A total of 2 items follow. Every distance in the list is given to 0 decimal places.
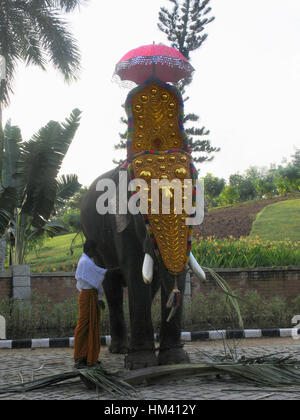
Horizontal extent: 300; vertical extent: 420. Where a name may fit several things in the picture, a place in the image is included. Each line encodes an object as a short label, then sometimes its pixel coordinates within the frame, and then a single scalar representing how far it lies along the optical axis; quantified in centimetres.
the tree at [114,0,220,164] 2250
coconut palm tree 1764
